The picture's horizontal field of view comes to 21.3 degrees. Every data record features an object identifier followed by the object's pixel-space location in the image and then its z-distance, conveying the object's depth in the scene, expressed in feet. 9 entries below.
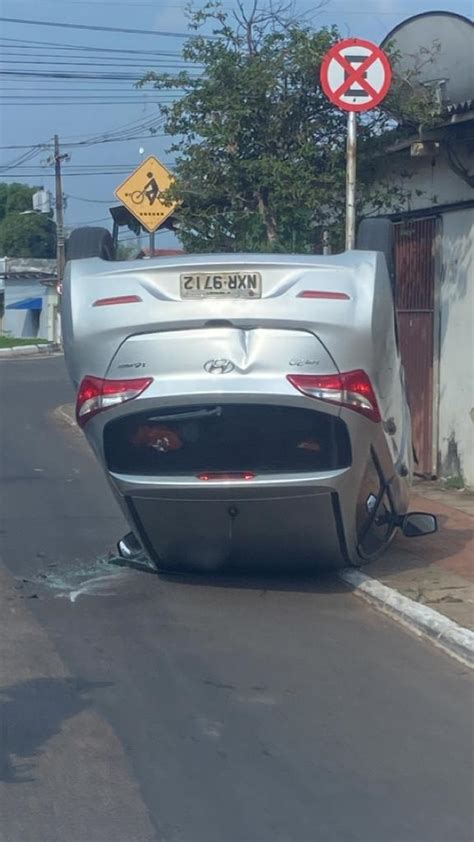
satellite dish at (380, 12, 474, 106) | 43.39
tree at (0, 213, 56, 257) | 268.00
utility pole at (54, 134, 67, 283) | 169.27
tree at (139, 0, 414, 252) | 40.65
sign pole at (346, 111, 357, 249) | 36.05
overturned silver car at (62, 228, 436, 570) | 26.40
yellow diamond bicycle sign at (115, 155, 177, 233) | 50.31
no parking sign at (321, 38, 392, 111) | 35.55
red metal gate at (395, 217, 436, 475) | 46.50
